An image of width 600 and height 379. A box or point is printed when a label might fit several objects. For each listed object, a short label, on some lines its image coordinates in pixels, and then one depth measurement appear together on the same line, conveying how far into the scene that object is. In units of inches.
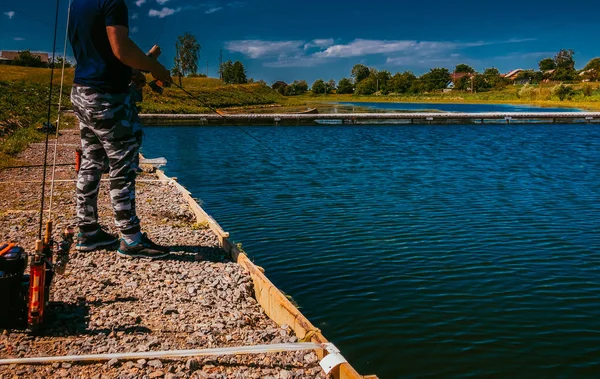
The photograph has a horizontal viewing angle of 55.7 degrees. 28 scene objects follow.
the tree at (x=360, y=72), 6781.5
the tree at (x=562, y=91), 3253.0
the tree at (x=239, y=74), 4610.5
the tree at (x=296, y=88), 5669.3
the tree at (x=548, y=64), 6058.1
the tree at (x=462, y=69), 6722.4
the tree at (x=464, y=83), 5157.5
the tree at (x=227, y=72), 4588.6
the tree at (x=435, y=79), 5654.5
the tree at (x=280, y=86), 5685.0
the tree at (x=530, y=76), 5703.7
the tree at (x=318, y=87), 6131.9
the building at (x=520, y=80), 6051.7
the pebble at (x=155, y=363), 157.4
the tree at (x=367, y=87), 5748.0
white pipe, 153.3
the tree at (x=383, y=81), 5605.3
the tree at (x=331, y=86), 6373.0
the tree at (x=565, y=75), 4694.9
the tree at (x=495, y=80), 5100.4
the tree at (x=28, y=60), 2365.3
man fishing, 208.5
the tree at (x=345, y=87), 6299.2
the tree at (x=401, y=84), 5561.0
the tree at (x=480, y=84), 5039.1
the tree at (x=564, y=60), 5674.2
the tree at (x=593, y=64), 4936.0
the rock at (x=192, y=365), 158.2
